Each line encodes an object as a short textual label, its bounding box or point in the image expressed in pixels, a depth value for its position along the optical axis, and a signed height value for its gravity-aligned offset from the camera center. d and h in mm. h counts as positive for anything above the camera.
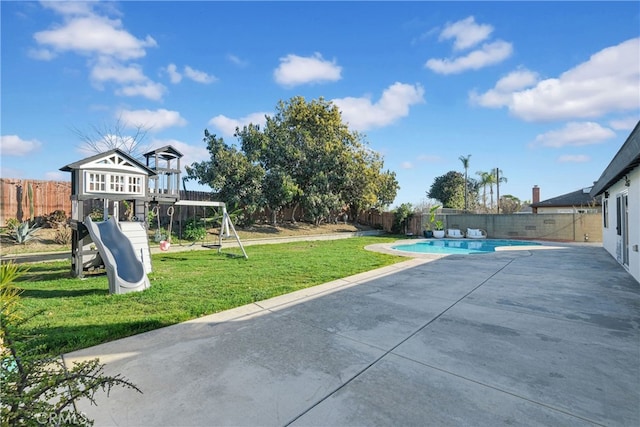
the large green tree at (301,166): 15875 +3009
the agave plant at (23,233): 9961 -581
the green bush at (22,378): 1335 -800
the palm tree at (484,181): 34741 +4025
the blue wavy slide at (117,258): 5527 -827
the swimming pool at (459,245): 14645 -1660
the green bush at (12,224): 10227 -282
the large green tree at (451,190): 32875 +2783
